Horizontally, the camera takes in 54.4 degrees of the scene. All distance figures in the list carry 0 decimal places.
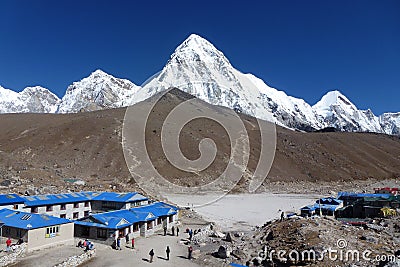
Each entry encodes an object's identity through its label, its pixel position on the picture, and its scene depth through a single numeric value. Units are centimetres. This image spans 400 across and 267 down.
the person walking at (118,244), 2327
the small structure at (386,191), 5876
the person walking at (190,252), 2198
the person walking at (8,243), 2021
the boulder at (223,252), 2194
